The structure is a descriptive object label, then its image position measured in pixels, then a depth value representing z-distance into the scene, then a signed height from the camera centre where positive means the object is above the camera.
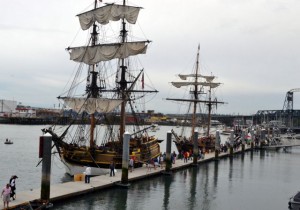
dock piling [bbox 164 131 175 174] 38.60 -2.81
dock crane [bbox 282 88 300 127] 178.34 +10.79
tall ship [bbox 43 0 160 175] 38.41 +3.46
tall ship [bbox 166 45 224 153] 65.38 +4.42
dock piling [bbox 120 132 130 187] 30.76 -2.55
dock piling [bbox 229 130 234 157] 62.19 -2.08
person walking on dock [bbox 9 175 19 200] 23.03 -3.55
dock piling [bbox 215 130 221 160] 56.25 -1.92
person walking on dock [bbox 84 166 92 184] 29.91 -3.66
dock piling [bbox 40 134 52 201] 23.72 -2.30
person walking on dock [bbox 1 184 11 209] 21.44 -3.68
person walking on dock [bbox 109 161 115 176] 34.06 -3.53
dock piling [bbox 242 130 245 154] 71.81 -2.73
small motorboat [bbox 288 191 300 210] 23.58 -4.02
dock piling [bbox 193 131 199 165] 47.19 -2.56
